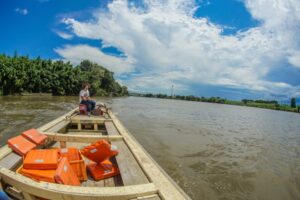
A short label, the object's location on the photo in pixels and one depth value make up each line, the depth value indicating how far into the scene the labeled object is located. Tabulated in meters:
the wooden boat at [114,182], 1.93
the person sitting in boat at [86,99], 8.88
